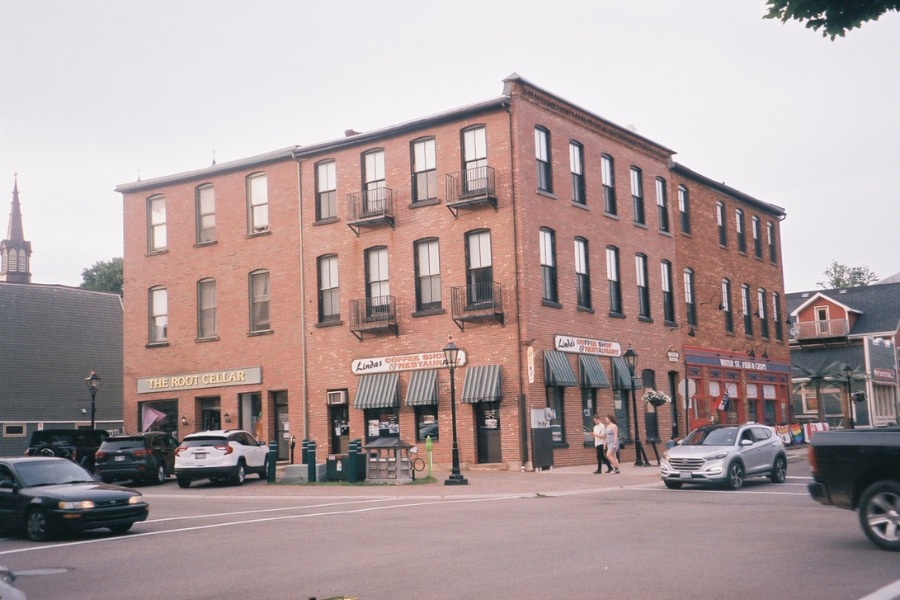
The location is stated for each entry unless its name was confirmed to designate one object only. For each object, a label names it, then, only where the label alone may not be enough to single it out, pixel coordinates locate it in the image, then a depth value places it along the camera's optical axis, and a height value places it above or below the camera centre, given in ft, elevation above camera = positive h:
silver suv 74.08 -4.05
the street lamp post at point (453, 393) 83.15 +1.85
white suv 91.25 -3.14
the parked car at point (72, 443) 102.83 -1.42
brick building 101.60 +15.35
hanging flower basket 114.62 +0.98
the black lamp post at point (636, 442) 103.50 -3.63
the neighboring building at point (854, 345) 213.46 +12.21
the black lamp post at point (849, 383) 169.46 +2.78
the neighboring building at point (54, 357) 163.63 +12.59
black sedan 50.98 -3.79
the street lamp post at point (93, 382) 118.93 +5.58
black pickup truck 38.32 -3.07
